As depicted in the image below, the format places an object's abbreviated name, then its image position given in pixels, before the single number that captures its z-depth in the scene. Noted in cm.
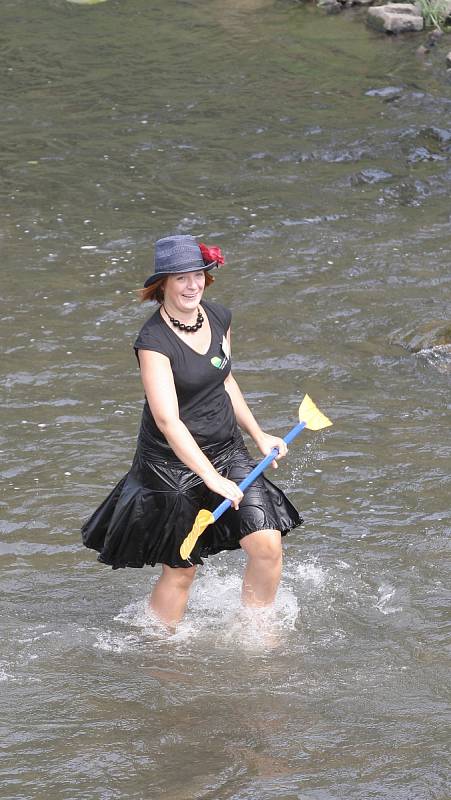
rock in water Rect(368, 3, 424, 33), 3694
